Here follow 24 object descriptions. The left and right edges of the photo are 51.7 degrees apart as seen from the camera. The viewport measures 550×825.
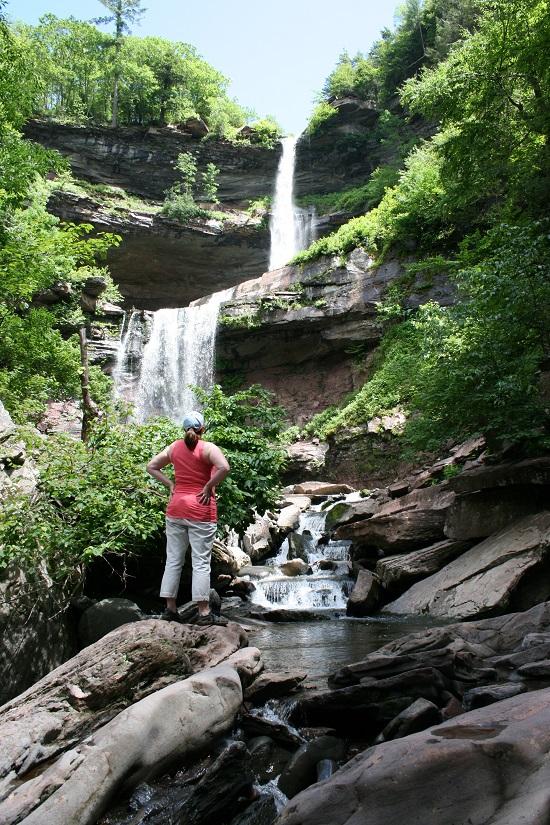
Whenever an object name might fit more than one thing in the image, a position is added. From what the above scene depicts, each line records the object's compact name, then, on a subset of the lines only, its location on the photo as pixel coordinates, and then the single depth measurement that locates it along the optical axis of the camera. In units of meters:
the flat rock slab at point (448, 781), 2.11
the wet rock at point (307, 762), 3.30
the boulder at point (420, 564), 9.46
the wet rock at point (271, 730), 3.75
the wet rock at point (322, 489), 18.48
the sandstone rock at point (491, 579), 7.59
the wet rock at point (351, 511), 11.77
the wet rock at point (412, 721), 3.37
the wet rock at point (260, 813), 3.02
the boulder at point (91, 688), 3.40
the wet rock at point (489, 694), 3.59
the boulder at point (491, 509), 9.15
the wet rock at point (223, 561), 9.67
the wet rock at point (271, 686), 4.35
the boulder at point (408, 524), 10.20
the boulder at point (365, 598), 9.18
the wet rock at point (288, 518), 14.70
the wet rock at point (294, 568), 11.88
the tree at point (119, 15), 37.06
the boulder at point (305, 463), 21.00
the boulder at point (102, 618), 6.28
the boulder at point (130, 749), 2.88
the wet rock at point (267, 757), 3.46
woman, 5.36
